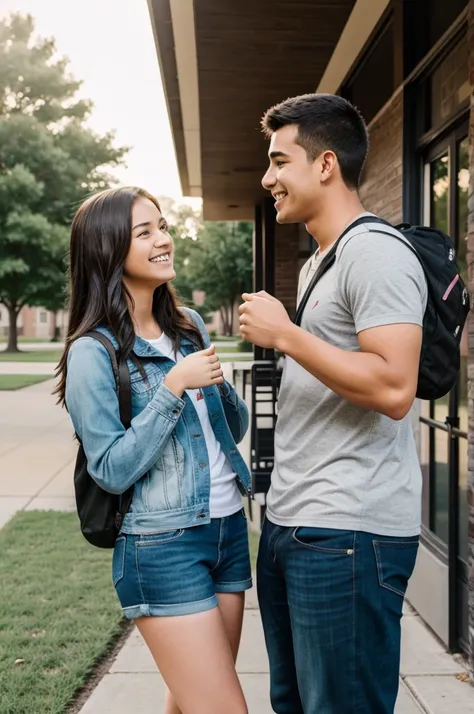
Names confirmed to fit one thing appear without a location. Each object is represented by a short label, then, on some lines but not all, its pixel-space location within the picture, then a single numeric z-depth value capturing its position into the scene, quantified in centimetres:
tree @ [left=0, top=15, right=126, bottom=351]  3272
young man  166
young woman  198
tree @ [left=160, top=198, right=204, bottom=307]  4902
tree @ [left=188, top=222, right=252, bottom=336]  4122
